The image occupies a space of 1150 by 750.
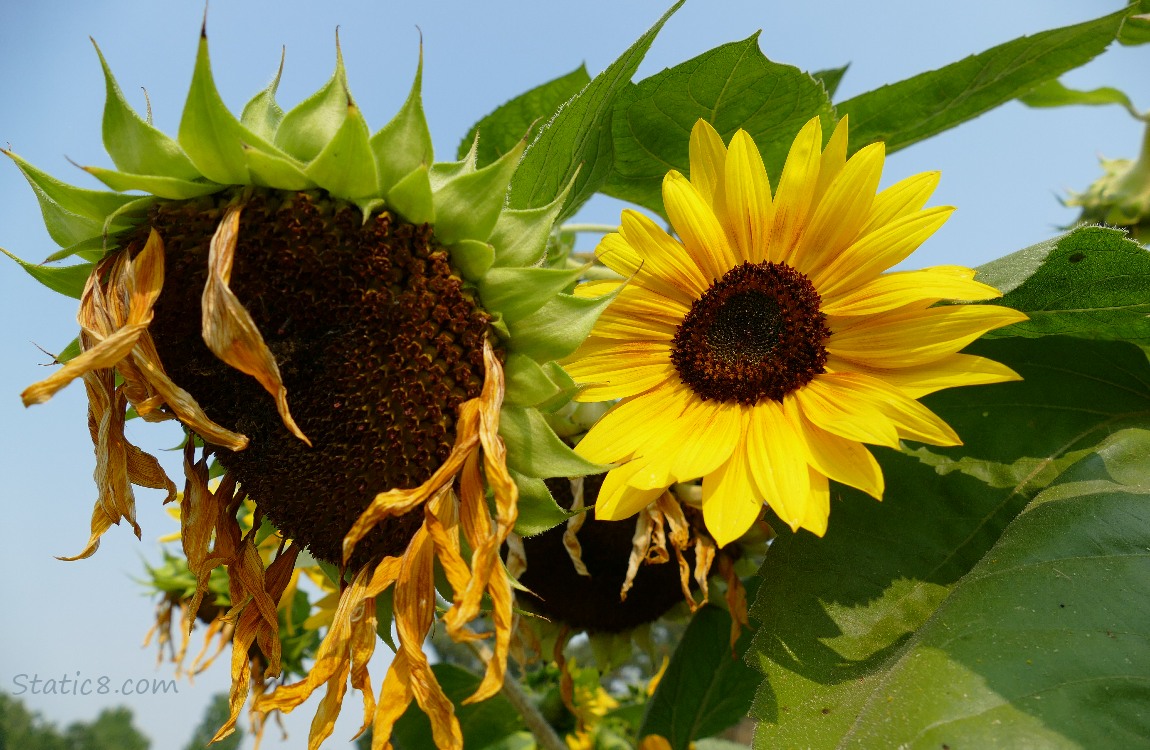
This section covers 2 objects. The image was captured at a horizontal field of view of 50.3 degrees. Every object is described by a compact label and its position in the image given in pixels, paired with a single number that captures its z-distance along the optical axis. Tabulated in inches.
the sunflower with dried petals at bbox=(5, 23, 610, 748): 13.0
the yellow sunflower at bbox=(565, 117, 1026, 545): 13.7
